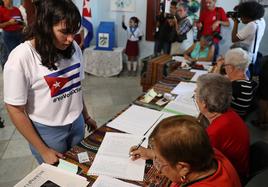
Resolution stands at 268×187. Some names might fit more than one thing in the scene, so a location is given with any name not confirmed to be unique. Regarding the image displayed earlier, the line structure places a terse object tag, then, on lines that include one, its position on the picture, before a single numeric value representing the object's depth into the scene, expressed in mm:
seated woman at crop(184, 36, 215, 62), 3387
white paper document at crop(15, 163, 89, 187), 1070
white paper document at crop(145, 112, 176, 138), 1683
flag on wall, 4617
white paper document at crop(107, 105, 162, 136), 1527
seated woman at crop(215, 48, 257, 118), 1893
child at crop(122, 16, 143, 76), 4801
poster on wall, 4906
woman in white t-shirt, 1062
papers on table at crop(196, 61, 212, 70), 3021
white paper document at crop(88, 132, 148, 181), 1160
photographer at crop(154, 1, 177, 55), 4324
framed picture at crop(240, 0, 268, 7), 4199
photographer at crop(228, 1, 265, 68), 2871
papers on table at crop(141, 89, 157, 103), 1938
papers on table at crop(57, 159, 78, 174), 1167
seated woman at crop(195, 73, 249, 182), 1260
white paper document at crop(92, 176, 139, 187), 1089
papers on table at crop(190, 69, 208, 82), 2657
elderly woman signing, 801
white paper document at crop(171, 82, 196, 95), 2145
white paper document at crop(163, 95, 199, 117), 1773
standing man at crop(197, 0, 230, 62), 4254
